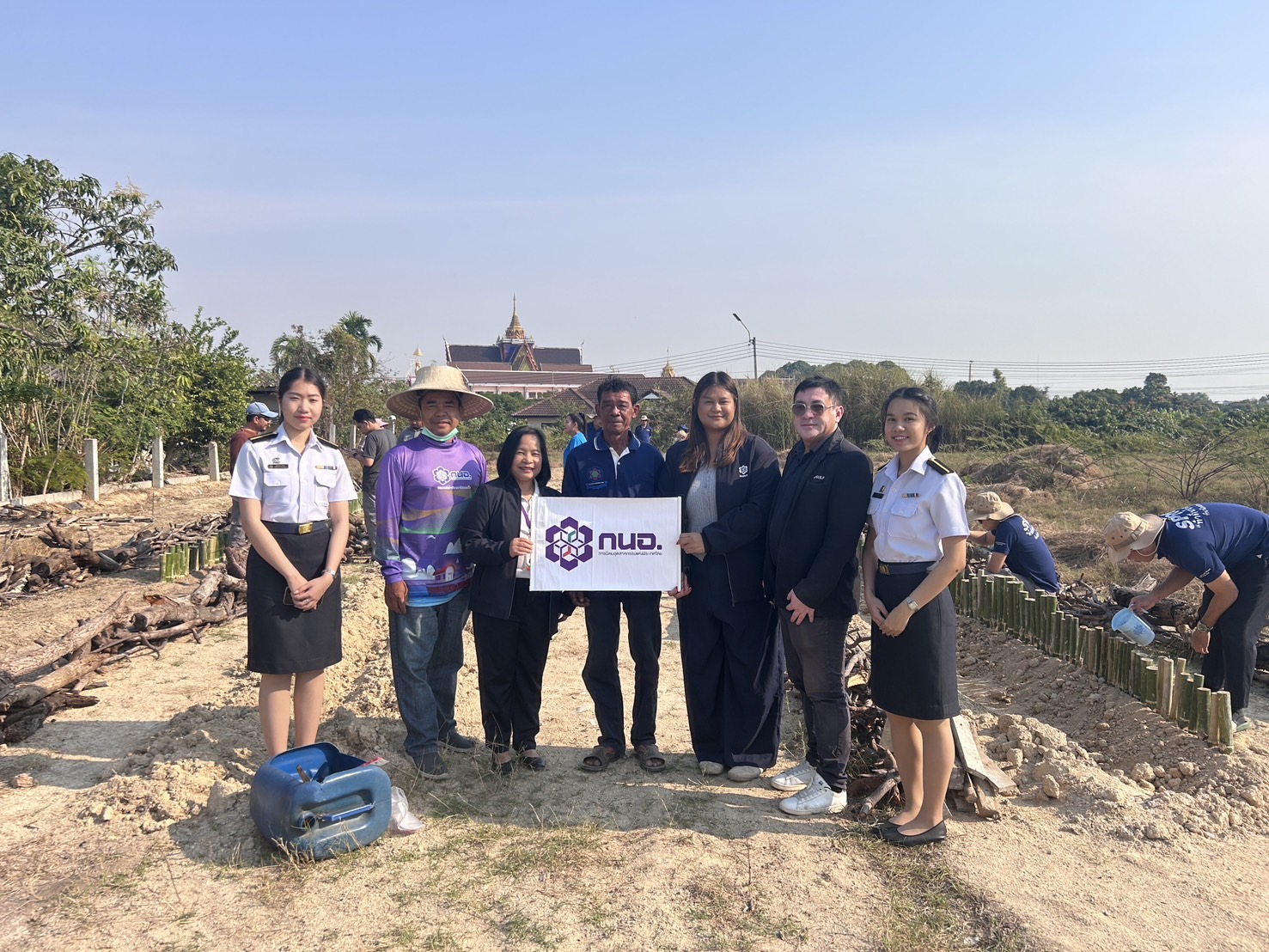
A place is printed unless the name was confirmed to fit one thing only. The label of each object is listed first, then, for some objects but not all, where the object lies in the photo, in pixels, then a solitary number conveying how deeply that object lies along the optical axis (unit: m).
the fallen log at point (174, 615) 6.57
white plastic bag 3.60
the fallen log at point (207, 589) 7.26
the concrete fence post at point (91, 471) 14.25
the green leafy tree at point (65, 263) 13.18
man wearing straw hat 4.02
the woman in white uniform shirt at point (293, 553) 3.67
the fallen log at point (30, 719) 4.68
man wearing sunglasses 3.66
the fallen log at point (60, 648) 5.06
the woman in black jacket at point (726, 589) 3.98
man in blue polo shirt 4.18
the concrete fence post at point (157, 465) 16.55
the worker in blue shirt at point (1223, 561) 4.58
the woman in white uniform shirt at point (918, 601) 3.31
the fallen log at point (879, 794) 3.80
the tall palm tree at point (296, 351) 26.72
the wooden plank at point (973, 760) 3.88
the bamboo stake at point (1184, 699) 4.59
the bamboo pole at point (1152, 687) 4.91
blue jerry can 3.28
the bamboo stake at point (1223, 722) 4.38
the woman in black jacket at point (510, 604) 4.04
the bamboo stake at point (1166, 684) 4.73
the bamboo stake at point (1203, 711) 4.48
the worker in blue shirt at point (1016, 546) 6.62
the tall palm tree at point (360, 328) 29.84
